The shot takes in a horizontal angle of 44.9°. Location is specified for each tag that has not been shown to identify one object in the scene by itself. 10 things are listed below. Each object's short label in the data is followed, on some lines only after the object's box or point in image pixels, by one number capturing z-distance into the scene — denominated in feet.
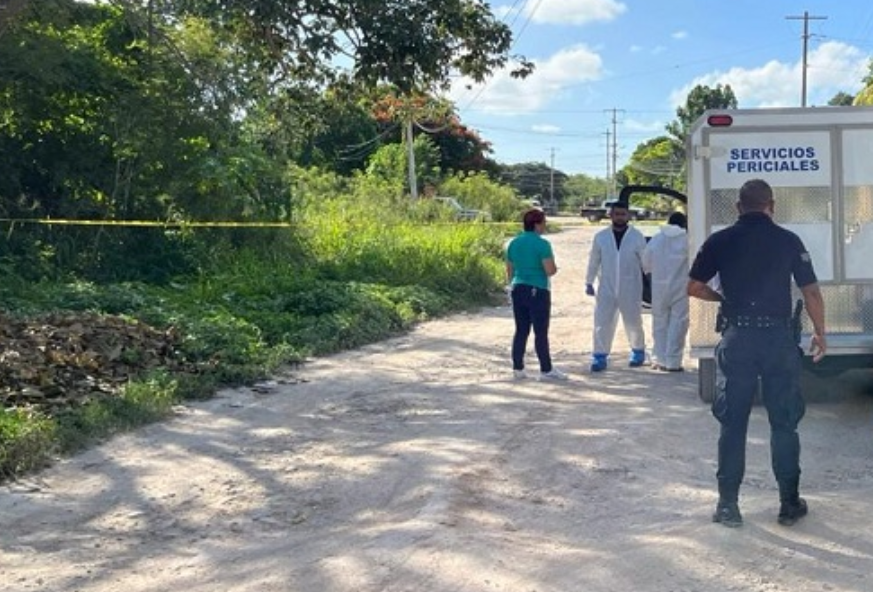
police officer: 18.48
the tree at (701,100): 270.46
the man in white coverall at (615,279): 37.52
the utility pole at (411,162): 140.56
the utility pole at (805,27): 212.64
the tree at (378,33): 36.99
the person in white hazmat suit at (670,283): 35.76
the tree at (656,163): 318.65
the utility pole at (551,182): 424.21
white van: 28.86
